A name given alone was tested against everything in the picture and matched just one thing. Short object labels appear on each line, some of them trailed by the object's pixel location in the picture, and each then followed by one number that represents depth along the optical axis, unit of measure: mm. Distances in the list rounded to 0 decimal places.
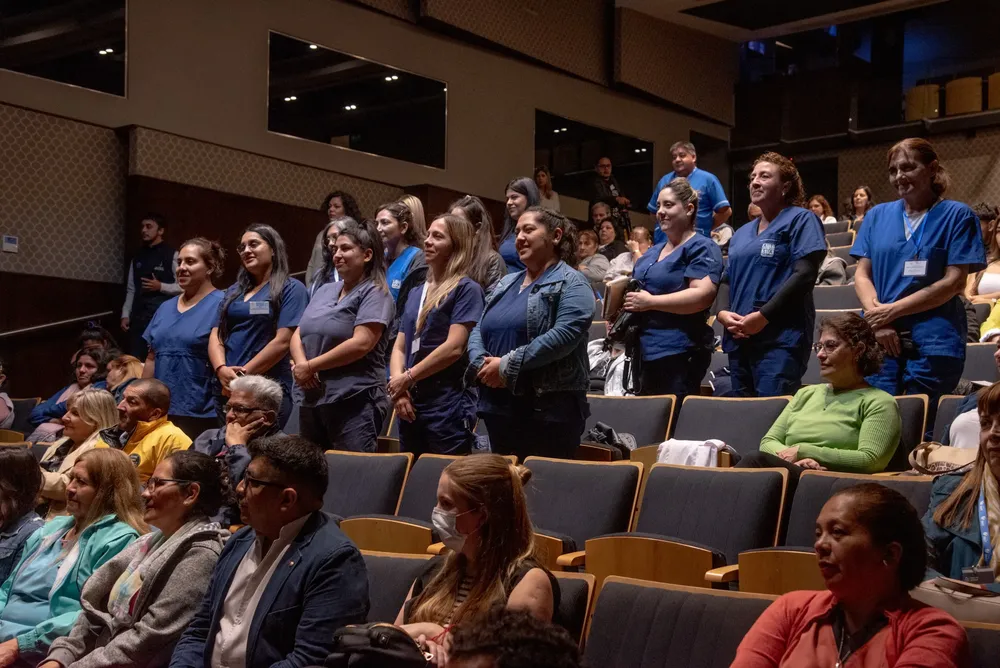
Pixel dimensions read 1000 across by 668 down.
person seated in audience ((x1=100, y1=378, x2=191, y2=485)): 3363
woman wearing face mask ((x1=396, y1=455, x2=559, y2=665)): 1960
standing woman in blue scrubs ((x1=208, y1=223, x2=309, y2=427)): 3994
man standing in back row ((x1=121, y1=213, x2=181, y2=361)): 6586
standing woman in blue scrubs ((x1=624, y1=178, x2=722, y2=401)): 3678
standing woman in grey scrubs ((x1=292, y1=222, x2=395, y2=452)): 3582
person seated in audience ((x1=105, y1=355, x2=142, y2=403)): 4980
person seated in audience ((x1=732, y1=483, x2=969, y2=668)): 1684
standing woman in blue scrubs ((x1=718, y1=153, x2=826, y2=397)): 3479
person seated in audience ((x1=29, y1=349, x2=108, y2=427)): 5281
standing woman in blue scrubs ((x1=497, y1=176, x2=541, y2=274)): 4480
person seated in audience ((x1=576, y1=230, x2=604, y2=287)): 6832
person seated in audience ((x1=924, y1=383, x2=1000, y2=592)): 2096
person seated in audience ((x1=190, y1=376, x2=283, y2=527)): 3090
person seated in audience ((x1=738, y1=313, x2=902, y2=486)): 2830
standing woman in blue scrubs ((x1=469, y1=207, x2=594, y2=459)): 3135
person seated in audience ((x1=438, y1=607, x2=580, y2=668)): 1122
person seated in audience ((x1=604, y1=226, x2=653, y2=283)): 6637
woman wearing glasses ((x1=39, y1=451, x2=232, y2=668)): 2402
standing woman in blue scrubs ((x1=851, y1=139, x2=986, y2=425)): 3242
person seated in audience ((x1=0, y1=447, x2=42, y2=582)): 3074
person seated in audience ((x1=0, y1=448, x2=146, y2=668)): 2736
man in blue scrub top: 5785
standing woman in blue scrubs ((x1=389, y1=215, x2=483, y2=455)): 3486
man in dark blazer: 2129
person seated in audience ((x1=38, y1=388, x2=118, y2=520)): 3623
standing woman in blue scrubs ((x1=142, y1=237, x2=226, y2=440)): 4109
